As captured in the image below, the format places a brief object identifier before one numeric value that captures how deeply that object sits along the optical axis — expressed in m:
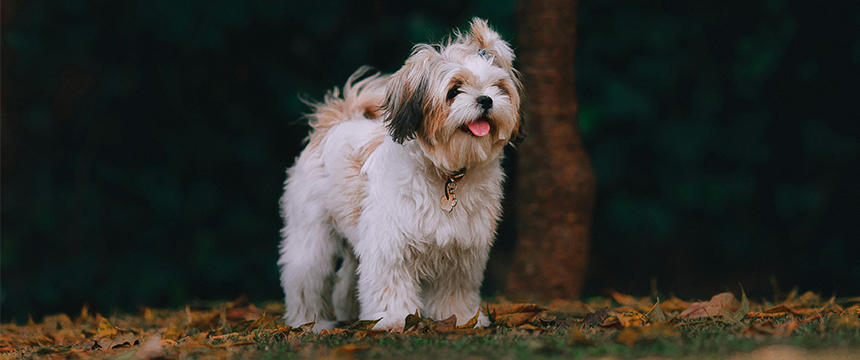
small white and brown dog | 4.79
